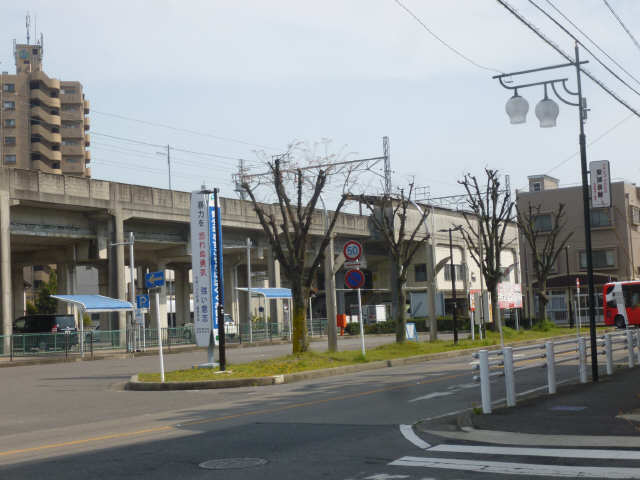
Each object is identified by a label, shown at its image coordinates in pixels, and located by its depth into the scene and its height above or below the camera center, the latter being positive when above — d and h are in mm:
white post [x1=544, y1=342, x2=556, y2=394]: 13898 -1416
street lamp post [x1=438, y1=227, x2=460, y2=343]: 33478 -1746
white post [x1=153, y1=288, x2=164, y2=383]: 20688 -351
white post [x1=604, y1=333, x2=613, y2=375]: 17578 -1472
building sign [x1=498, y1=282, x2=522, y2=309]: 33306 -204
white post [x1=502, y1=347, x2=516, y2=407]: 12266 -1361
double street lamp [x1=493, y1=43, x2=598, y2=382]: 15117 +3440
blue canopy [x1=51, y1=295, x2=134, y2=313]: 38188 +323
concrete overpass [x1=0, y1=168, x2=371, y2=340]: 41281 +5055
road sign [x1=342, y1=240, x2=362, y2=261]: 24031 +1452
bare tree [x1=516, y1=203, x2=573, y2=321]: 47156 +1161
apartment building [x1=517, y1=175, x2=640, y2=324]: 67375 +4106
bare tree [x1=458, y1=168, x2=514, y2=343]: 40969 +4096
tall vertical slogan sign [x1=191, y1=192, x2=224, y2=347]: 23594 +1142
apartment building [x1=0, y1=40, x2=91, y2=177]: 94438 +23515
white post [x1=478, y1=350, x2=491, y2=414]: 11523 -1325
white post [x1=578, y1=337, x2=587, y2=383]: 15760 -1445
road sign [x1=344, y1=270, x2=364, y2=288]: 24234 +584
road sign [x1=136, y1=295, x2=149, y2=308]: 29594 +236
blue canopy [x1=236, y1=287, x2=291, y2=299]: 49781 +621
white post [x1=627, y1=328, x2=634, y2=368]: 19422 -1523
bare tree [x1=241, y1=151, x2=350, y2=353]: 25250 +1497
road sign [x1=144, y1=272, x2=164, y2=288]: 22016 +790
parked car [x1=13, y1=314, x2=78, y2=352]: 45594 -711
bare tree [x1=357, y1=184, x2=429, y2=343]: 30984 +1534
